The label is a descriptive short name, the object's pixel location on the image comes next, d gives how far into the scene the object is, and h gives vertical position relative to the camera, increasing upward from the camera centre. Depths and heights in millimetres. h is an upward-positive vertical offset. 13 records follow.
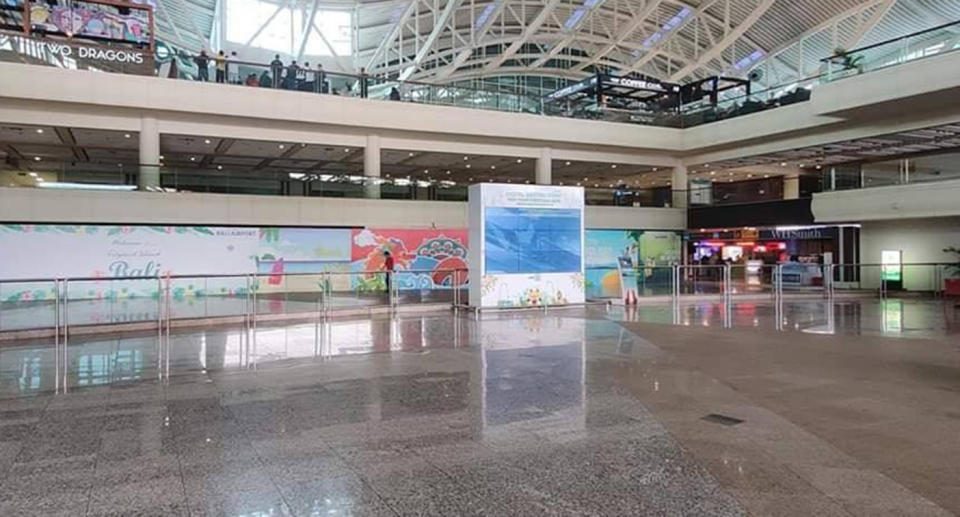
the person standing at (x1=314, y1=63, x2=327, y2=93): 26031 +7322
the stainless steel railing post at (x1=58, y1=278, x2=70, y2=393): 11846 -929
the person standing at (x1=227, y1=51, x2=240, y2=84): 24750 +7353
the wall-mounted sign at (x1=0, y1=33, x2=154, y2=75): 21438 +7200
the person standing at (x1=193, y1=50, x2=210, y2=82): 24172 +7376
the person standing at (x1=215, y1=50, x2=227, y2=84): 24442 +7297
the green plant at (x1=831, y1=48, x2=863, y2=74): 22953 +7145
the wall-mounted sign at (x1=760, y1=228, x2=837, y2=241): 33562 +1449
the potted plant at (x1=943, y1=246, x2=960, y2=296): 23125 -847
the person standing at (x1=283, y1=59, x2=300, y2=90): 25578 +7332
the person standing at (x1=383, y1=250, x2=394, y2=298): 23141 +0
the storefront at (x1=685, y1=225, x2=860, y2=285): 29723 +743
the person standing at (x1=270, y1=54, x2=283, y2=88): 25391 +7530
